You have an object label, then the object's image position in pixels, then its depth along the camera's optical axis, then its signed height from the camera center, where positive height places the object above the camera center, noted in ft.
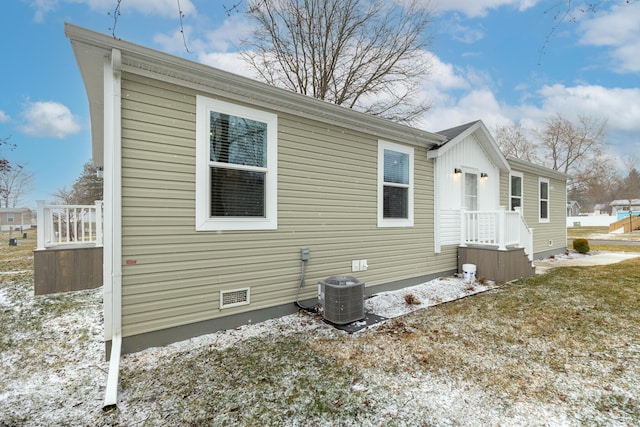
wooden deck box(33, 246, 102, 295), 17.85 -3.60
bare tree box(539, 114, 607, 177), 81.30 +20.11
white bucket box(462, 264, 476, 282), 21.33 -4.36
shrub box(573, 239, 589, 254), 36.94 -4.13
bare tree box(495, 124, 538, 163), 85.76 +20.69
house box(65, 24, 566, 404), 10.23 +0.80
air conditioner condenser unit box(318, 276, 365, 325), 13.00 -3.91
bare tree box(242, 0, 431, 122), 35.76 +21.10
